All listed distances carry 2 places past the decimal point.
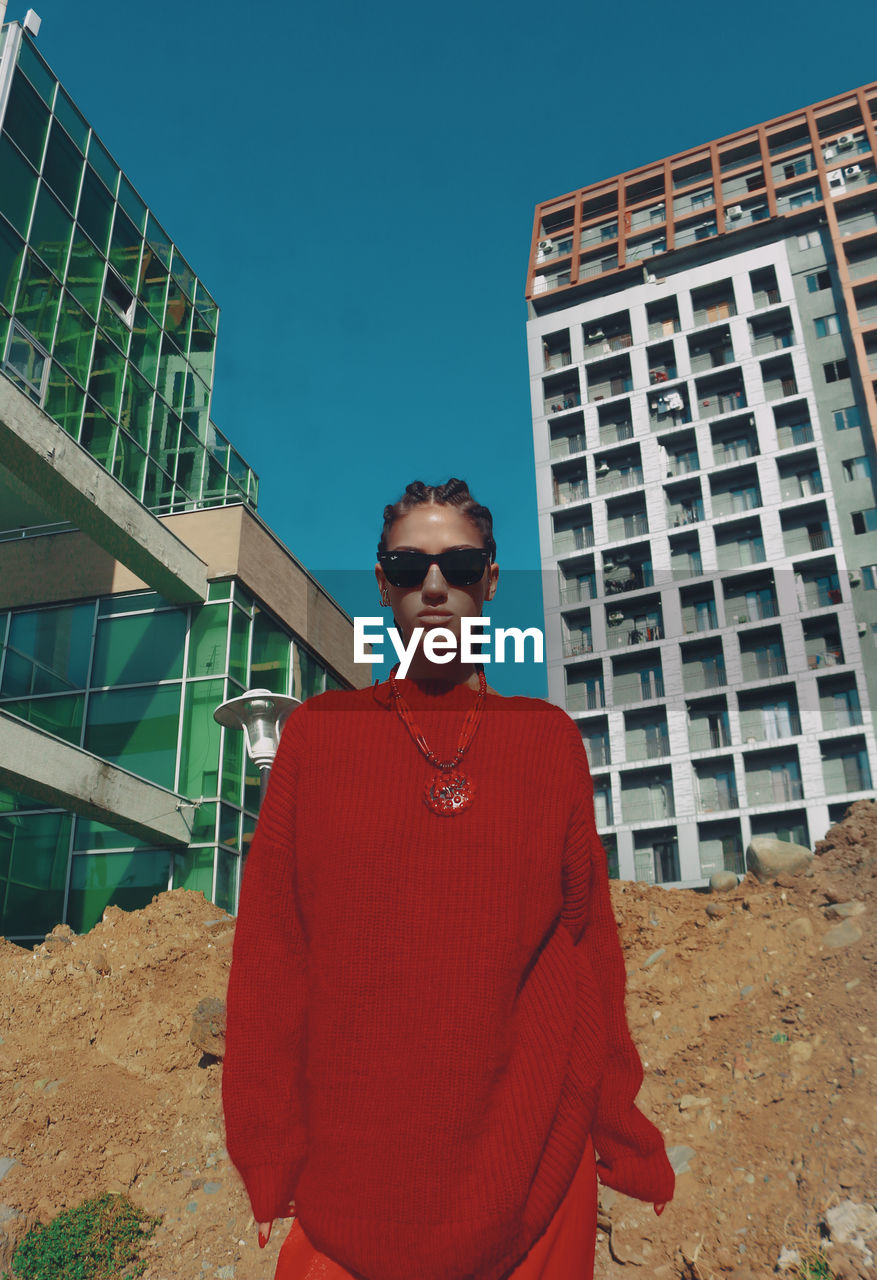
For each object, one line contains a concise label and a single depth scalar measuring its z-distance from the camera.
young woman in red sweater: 1.50
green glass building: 14.58
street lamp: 9.60
